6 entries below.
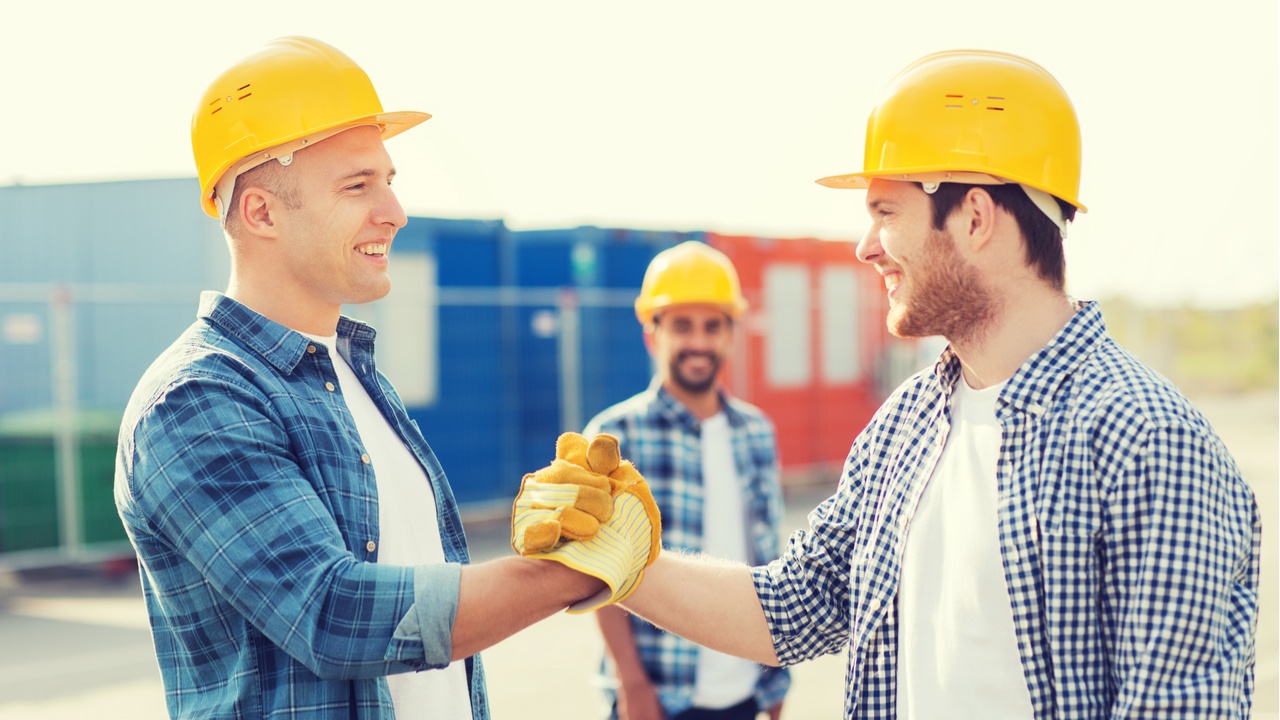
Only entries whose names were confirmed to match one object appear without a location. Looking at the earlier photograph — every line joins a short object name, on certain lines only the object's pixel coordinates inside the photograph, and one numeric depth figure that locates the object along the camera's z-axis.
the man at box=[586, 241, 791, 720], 4.31
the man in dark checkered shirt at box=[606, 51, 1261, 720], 2.28
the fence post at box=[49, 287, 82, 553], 10.55
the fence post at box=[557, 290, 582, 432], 13.95
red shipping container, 15.87
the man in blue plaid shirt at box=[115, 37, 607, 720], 2.35
